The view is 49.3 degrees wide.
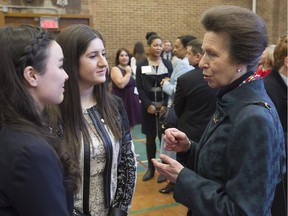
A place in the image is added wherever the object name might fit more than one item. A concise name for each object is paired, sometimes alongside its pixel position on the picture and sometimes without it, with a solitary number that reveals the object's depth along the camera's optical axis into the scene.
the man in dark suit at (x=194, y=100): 2.96
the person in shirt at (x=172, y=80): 3.68
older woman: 1.01
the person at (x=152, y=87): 3.96
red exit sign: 7.62
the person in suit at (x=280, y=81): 2.53
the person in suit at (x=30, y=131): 0.87
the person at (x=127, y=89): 4.29
